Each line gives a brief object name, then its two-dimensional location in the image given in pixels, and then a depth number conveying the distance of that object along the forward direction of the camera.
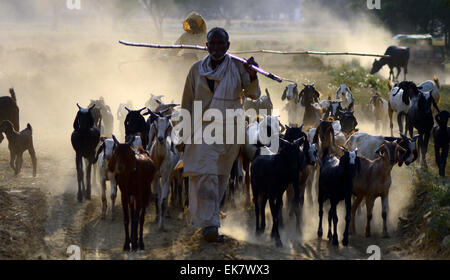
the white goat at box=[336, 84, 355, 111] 21.47
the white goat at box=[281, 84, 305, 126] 21.88
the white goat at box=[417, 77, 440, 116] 20.53
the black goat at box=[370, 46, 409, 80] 36.78
